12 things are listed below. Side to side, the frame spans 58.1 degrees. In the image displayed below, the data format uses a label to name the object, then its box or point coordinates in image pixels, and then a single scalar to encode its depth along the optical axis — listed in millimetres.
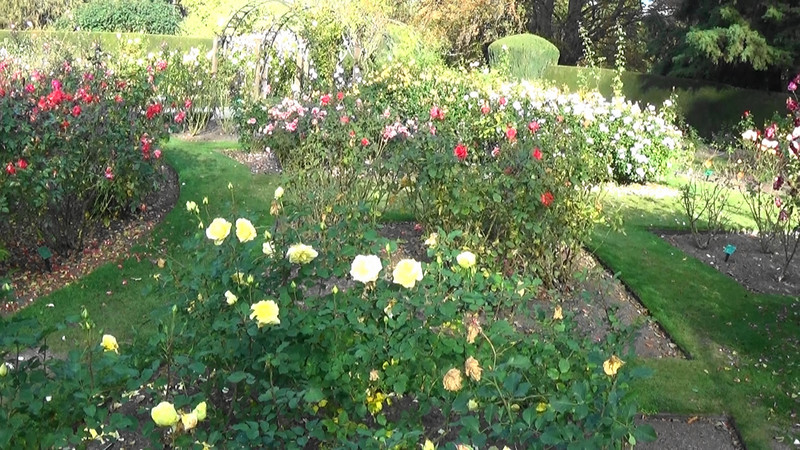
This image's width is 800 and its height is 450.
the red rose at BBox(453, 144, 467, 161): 4176
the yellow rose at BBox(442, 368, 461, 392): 1620
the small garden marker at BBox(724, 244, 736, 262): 5264
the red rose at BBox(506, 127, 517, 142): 4449
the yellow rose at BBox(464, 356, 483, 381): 1657
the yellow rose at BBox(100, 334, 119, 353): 1947
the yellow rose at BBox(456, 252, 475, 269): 2252
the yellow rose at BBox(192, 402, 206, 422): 1646
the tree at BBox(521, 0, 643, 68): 22438
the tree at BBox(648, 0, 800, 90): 13273
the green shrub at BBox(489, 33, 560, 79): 16219
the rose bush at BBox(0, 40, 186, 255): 4500
